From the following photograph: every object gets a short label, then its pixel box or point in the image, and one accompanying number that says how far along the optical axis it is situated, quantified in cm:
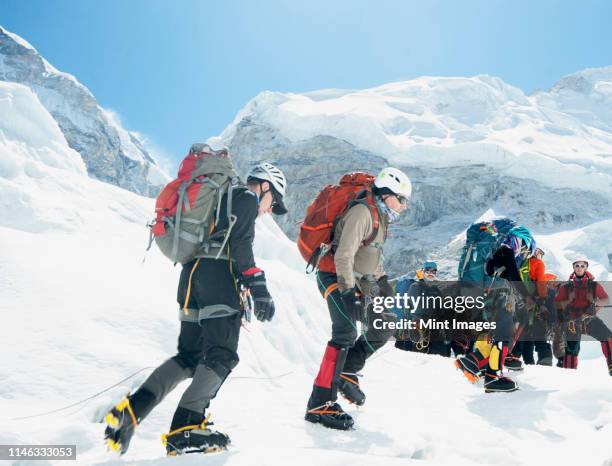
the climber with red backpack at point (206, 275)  309
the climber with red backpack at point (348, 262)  400
